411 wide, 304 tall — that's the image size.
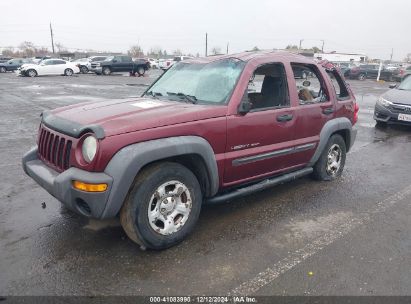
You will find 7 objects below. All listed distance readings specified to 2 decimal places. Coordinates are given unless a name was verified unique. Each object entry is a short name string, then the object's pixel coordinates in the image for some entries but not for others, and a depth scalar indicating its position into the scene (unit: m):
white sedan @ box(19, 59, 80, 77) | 28.50
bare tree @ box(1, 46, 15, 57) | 88.61
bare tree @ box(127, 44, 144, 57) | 95.76
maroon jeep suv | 2.98
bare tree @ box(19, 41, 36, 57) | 84.06
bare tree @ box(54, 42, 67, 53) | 100.15
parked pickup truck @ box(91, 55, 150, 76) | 31.95
